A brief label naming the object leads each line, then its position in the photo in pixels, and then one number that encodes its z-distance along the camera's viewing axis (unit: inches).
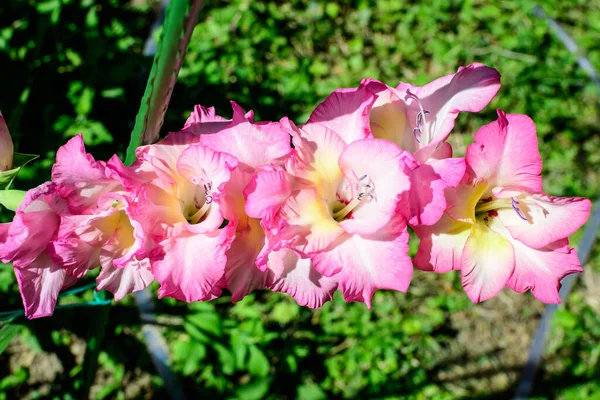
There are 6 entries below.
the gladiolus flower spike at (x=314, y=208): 26.7
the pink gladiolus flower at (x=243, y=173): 27.9
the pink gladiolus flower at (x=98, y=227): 26.6
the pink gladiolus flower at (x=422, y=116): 27.1
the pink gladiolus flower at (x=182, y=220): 26.7
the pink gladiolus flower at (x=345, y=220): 26.5
